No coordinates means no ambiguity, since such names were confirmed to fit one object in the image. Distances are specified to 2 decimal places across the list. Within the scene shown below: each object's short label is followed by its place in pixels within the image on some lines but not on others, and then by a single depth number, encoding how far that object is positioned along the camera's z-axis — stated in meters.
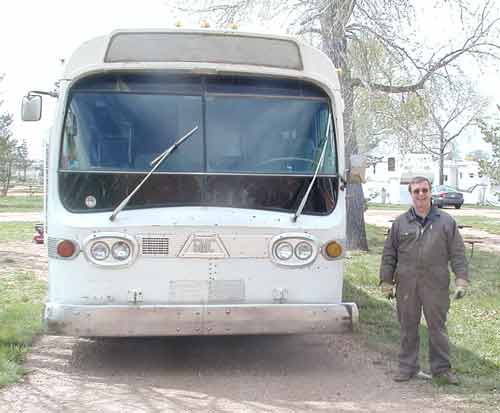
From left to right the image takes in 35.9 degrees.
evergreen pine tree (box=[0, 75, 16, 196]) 23.94
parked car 42.78
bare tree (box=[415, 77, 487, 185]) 16.23
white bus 6.24
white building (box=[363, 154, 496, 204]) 53.28
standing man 6.29
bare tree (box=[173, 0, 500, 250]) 15.04
